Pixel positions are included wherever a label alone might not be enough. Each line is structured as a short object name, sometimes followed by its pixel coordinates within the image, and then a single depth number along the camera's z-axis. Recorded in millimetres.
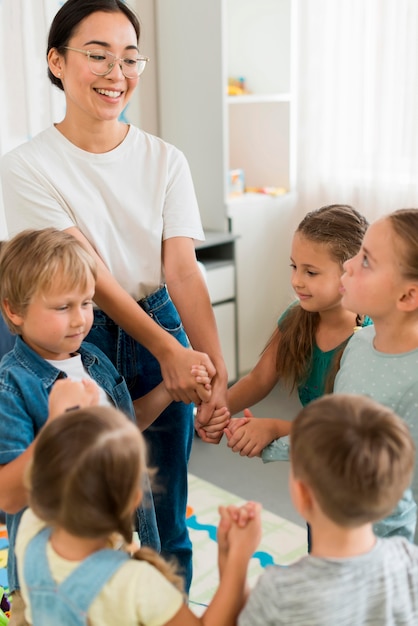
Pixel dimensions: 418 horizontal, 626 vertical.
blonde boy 1369
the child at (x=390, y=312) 1377
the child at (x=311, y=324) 1606
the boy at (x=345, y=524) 992
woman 1680
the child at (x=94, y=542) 1017
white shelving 3836
